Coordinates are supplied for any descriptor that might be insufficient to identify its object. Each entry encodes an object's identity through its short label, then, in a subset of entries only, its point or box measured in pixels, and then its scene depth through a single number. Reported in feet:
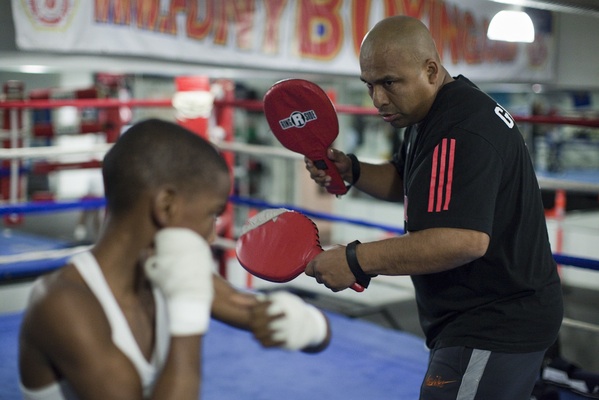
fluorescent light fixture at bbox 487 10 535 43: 13.85
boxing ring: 8.14
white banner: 10.91
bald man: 4.57
